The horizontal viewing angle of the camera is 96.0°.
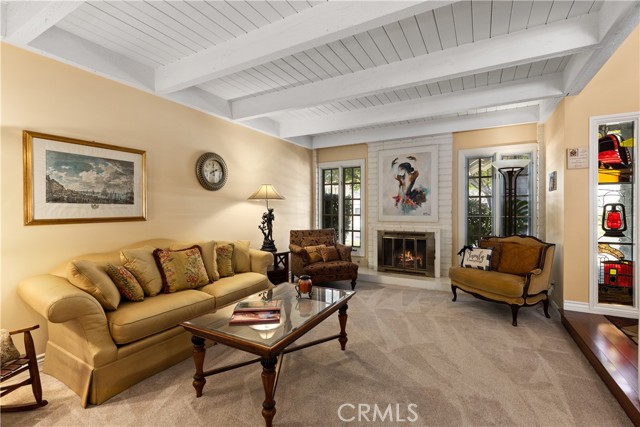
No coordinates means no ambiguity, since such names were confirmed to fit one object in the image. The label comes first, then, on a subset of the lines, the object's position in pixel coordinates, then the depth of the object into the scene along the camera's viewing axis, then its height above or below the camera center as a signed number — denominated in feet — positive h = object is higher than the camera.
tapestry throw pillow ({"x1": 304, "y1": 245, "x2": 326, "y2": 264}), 15.33 -2.38
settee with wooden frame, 10.47 -2.67
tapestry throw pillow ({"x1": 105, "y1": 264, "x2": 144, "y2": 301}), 7.87 -2.01
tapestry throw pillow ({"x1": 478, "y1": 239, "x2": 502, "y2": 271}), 12.58 -1.80
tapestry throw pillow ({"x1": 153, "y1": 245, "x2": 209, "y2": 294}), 9.06 -1.94
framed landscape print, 7.82 +0.89
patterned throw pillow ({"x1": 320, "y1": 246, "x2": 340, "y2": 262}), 15.58 -2.45
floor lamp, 12.83 +1.11
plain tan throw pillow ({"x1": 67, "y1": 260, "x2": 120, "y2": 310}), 7.09 -1.77
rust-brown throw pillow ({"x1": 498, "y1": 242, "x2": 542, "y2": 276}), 11.52 -2.08
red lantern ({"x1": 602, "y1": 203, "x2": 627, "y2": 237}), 10.43 -0.47
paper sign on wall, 10.50 +1.82
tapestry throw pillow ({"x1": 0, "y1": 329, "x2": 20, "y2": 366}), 5.79 -2.85
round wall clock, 12.22 +1.69
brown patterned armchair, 14.65 -2.61
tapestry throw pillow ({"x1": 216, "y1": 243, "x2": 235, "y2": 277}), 11.06 -1.97
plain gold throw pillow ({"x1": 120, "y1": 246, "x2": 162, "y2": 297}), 8.52 -1.77
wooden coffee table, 5.52 -2.63
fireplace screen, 16.24 -2.58
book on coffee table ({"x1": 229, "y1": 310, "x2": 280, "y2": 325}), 6.68 -2.58
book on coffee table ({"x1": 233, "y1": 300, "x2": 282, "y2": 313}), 7.29 -2.54
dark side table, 14.43 -3.10
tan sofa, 6.26 -2.97
